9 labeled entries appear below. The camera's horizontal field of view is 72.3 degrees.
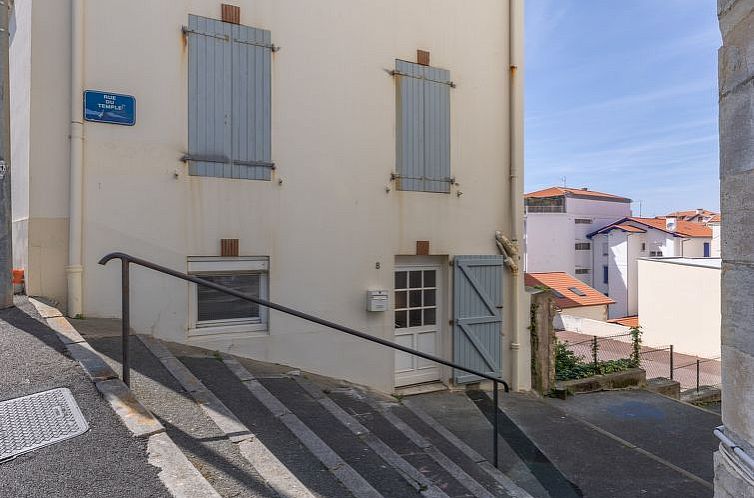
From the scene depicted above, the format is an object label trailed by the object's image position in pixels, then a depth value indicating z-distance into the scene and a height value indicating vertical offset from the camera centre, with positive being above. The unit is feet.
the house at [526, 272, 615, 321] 81.15 -7.38
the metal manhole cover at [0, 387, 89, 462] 8.24 -2.94
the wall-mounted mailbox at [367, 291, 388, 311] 20.40 -2.00
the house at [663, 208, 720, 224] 146.20 +10.55
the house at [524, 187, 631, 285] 112.16 +5.46
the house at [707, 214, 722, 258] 106.42 +2.62
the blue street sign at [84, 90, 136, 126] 15.94 +4.48
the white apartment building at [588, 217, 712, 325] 108.88 +0.70
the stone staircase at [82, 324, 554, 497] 9.20 -4.20
